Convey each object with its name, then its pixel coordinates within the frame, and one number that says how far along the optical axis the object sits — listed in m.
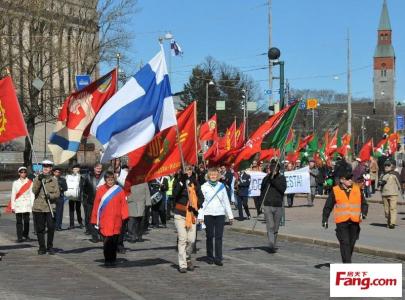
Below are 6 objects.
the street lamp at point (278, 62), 22.31
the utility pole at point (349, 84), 50.85
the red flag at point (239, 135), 33.33
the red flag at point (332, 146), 37.31
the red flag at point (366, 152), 33.67
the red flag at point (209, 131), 31.92
